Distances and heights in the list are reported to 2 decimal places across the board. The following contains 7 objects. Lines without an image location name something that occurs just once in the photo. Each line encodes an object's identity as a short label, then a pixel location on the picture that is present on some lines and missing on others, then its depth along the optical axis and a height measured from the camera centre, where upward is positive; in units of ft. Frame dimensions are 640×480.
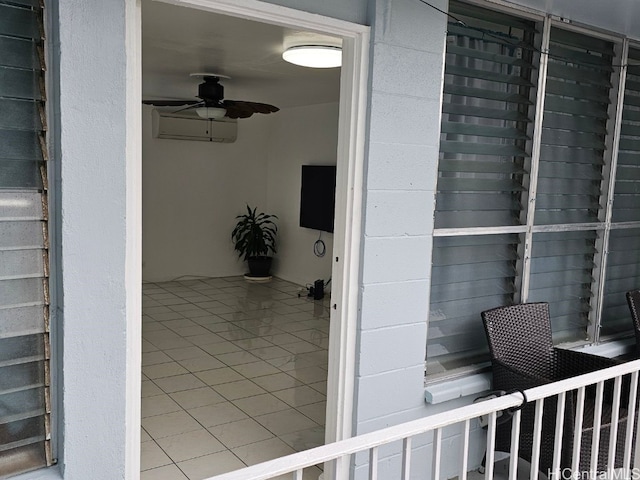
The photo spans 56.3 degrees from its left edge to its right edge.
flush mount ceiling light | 11.81 +2.28
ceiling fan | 16.90 +1.76
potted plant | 26.30 -3.23
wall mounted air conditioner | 24.27 +1.50
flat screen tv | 22.92 -1.11
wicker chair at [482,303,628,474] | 8.41 -3.00
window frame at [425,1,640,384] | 9.53 -0.51
